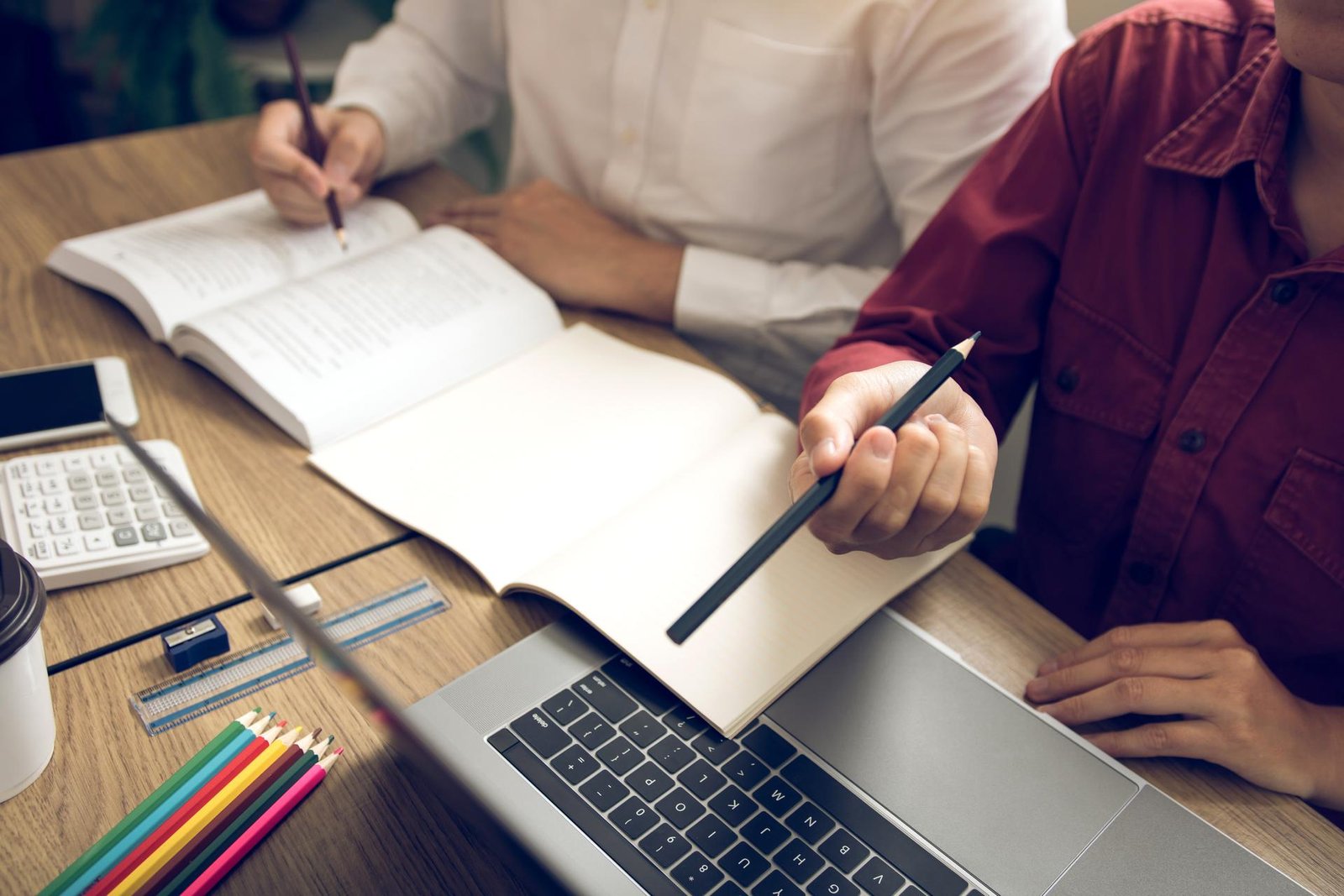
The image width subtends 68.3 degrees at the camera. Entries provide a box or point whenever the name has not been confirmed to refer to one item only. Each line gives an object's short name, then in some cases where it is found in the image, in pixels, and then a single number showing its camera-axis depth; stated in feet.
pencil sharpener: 1.93
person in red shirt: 1.96
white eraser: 2.10
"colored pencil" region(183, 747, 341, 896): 1.58
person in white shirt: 3.05
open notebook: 2.04
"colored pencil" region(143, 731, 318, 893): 1.55
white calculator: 2.08
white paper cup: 1.57
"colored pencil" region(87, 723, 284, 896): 1.52
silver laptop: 1.69
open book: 2.61
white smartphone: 2.43
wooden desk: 1.65
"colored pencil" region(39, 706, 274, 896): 1.53
